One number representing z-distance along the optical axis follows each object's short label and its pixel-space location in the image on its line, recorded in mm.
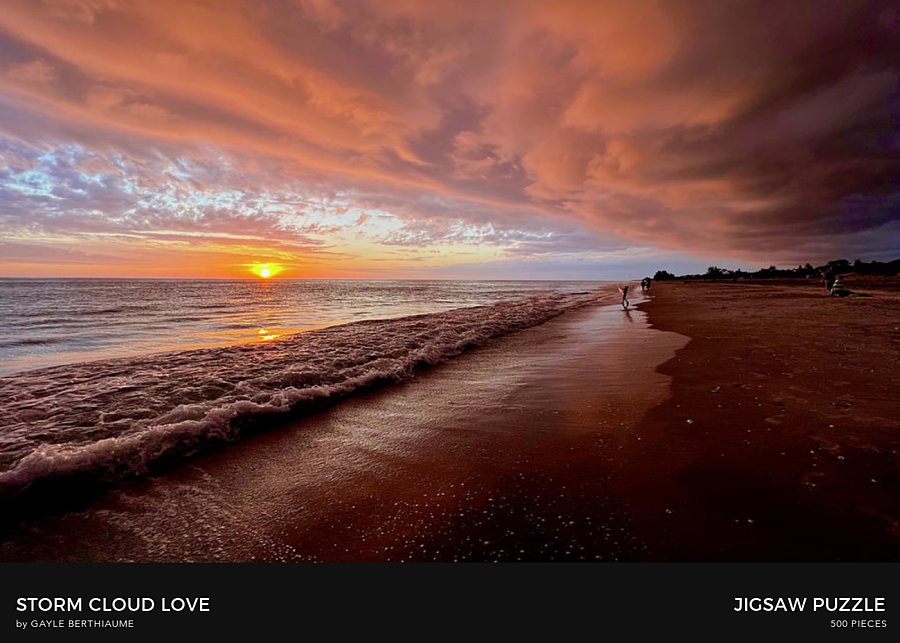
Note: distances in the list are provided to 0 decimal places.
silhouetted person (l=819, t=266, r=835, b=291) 36062
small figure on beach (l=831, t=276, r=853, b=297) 26406
